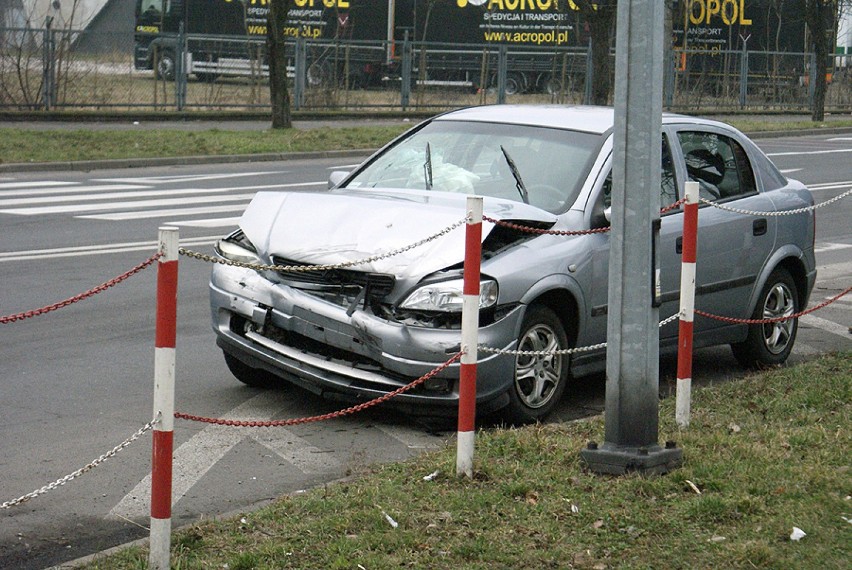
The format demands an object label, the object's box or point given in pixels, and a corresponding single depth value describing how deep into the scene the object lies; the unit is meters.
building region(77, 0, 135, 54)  29.19
